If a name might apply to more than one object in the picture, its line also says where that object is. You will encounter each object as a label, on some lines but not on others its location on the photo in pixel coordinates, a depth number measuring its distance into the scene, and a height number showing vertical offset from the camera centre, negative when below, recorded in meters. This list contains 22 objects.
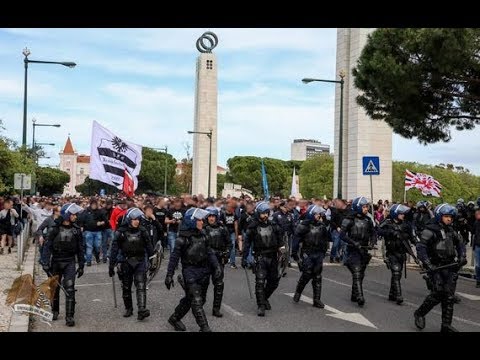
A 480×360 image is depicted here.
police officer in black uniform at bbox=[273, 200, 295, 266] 15.99 -0.68
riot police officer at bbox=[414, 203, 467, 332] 8.60 -0.86
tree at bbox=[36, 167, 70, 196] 75.86 +0.46
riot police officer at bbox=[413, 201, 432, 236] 17.54 -0.51
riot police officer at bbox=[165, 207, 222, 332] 8.62 -0.99
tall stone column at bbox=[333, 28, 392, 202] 28.98 +2.56
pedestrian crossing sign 16.97 +0.77
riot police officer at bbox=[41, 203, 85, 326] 9.39 -0.95
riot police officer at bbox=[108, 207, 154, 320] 9.41 -1.00
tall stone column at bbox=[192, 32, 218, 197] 64.56 +7.28
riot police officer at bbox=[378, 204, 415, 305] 11.12 -0.84
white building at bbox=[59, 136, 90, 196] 151.12 +4.89
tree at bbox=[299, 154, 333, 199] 73.62 +1.95
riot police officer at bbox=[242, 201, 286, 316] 10.16 -0.94
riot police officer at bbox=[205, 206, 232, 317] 10.30 -0.77
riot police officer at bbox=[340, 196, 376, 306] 10.92 -0.78
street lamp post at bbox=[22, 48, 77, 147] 23.38 +4.18
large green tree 12.42 +2.58
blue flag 20.43 +0.16
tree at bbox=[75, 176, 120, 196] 73.11 -0.25
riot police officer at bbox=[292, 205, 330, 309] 10.70 -0.92
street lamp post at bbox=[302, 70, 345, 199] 22.36 +1.47
